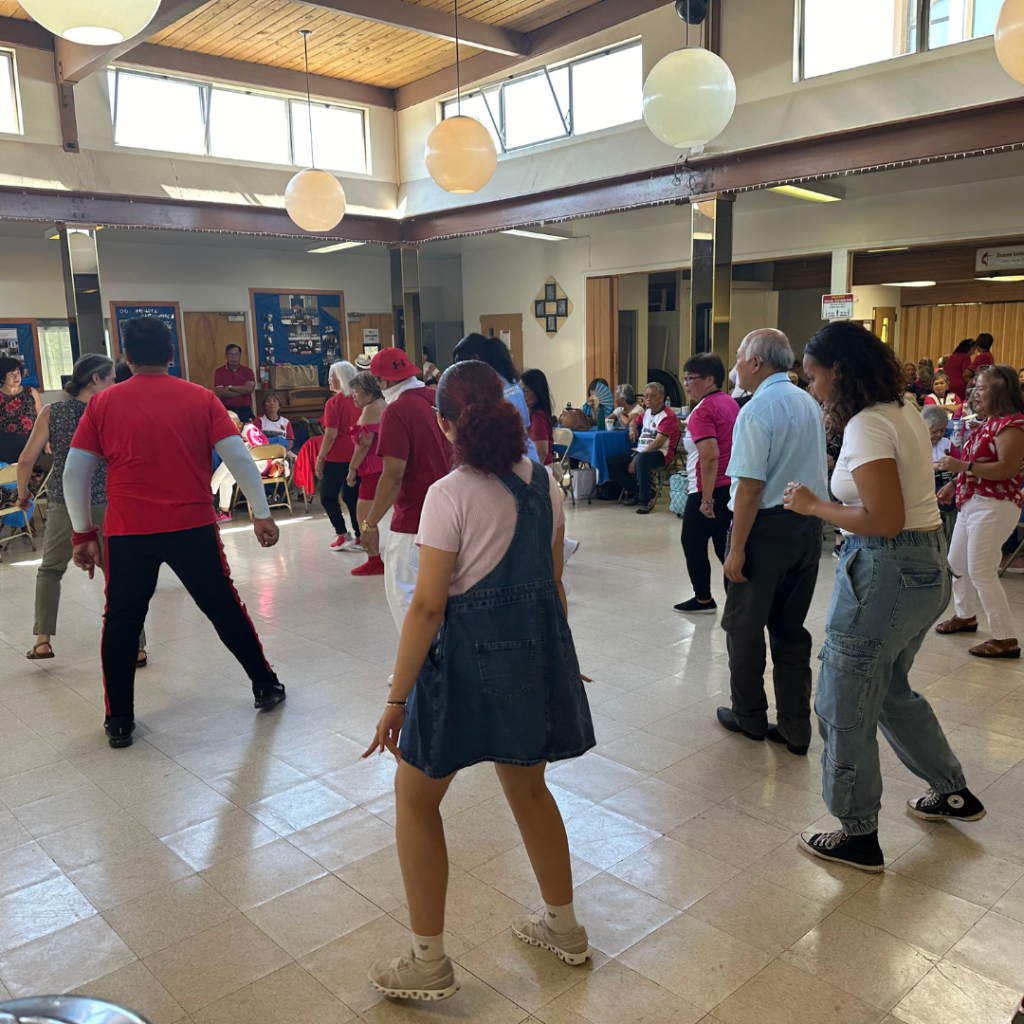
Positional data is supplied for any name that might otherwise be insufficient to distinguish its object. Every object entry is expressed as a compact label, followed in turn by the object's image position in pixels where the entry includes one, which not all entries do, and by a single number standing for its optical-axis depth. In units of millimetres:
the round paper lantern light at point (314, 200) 7395
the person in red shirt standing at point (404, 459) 3691
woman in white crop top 2369
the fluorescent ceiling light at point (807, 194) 8906
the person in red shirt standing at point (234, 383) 11266
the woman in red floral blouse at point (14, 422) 7914
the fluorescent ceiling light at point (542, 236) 11586
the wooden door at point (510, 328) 13930
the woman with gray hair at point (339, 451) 6766
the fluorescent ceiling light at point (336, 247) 11781
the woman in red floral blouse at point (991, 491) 4348
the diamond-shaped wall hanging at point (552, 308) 13180
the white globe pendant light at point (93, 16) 3053
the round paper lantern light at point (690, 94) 5059
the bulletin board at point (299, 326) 13094
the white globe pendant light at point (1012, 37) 3475
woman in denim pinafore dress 1910
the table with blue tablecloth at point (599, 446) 9484
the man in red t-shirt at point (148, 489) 3471
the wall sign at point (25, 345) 10797
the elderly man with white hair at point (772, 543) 3186
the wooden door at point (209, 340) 12383
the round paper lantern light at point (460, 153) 5922
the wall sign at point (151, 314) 11617
